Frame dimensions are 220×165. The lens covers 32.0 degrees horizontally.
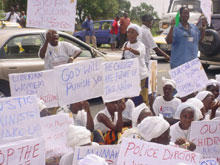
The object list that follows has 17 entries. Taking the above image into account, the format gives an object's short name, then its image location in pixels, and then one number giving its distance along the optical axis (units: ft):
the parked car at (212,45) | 29.37
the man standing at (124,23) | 53.42
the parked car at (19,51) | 19.92
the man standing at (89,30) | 55.88
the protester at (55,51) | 15.61
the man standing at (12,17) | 46.37
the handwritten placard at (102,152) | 8.67
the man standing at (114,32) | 55.26
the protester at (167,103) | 15.88
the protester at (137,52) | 16.58
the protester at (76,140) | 9.18
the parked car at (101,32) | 60.18
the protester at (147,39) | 18.51
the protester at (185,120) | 12.01
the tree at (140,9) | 281.87
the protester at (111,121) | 13.01
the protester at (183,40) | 17.88
